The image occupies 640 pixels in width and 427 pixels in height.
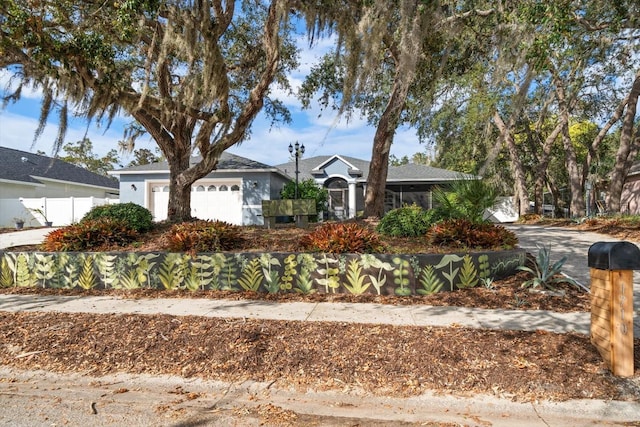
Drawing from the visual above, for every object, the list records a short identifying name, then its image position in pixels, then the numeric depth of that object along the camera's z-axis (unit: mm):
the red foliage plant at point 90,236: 7086
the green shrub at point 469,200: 7570
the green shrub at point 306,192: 17531
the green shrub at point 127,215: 8102
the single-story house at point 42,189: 18938
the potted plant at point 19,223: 16783
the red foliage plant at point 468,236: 6676
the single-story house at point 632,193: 22516
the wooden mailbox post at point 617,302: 3275
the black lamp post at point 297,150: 17203
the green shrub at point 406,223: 7492
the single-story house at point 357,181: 21156
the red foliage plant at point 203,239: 6715
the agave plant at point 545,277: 5888
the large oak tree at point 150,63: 7621
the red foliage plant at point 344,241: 6301
